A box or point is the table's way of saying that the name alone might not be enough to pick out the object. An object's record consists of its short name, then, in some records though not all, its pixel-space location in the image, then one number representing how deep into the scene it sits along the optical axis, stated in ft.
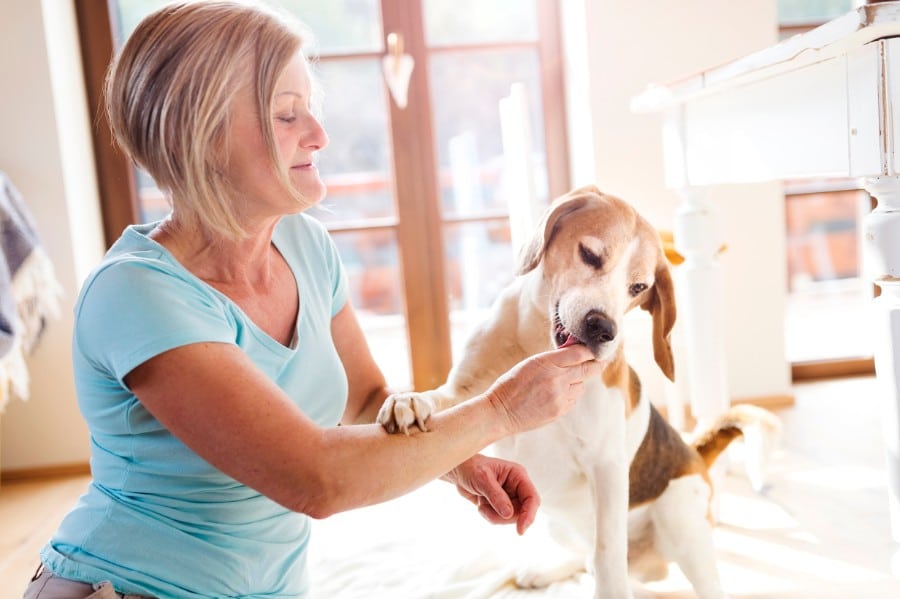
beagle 3.59
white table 3.29
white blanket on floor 5.08
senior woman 2.89
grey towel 6.84
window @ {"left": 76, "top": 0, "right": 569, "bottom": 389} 8.99
